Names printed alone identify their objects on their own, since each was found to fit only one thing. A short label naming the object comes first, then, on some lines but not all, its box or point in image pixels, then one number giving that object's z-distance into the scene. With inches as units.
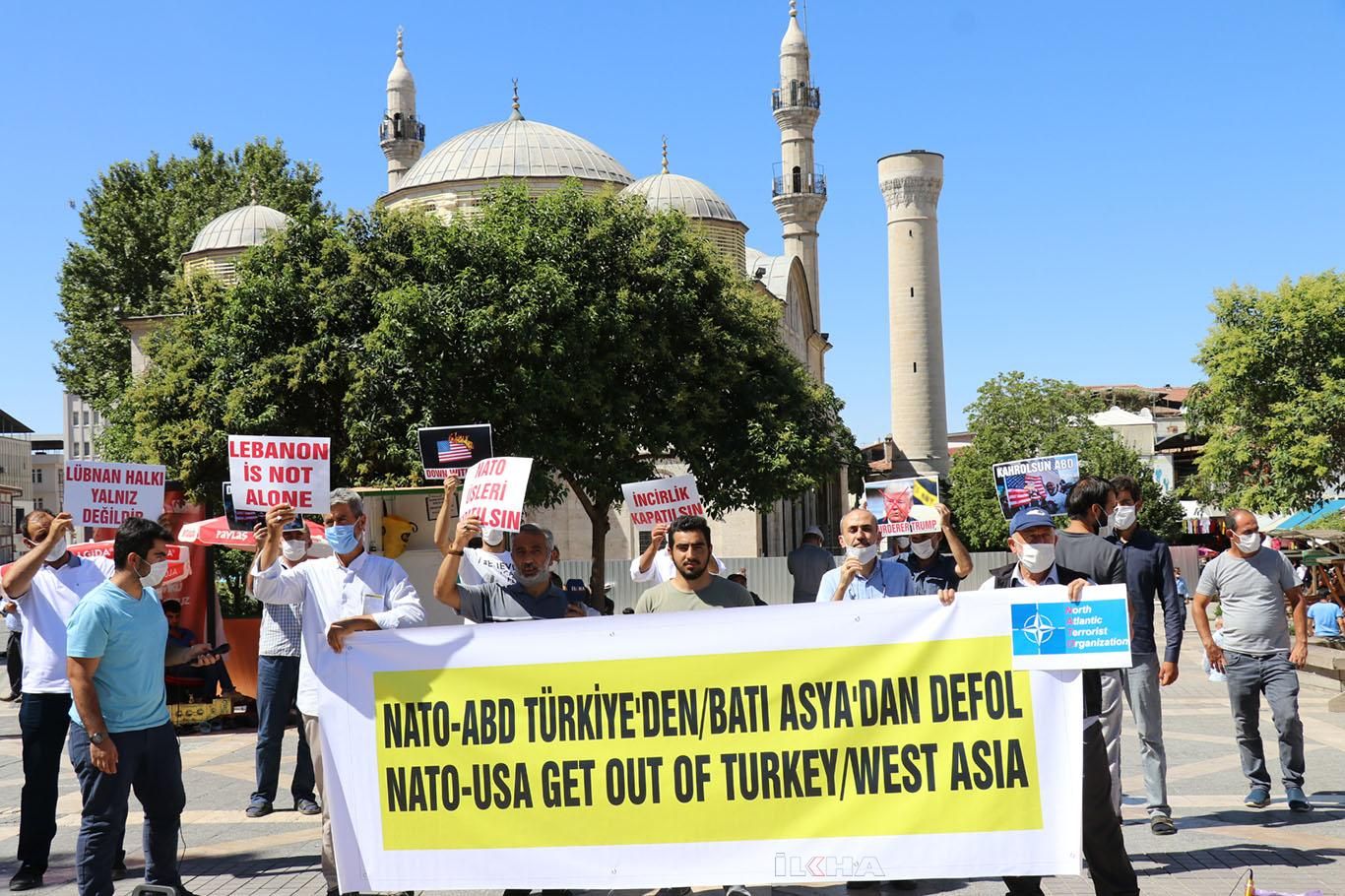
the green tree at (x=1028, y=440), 2701.8
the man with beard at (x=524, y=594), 269.1
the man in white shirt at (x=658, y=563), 348.8
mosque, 1921.8
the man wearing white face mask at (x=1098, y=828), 219.1
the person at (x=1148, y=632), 310.2
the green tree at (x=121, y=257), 1993.1
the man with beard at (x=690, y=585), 252.2
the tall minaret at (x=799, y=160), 2940.5
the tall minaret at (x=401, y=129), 2908.5
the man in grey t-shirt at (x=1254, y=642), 340.8
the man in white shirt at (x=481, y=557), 277.0
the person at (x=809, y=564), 689.6
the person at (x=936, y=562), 305.1
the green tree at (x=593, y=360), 1134.4
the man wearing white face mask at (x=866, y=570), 275.9
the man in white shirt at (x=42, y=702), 287.0
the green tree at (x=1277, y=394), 1576.0
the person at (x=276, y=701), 359.6
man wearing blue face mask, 260.5
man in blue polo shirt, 238.8
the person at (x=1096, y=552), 279.4
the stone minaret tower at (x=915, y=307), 3186.5
